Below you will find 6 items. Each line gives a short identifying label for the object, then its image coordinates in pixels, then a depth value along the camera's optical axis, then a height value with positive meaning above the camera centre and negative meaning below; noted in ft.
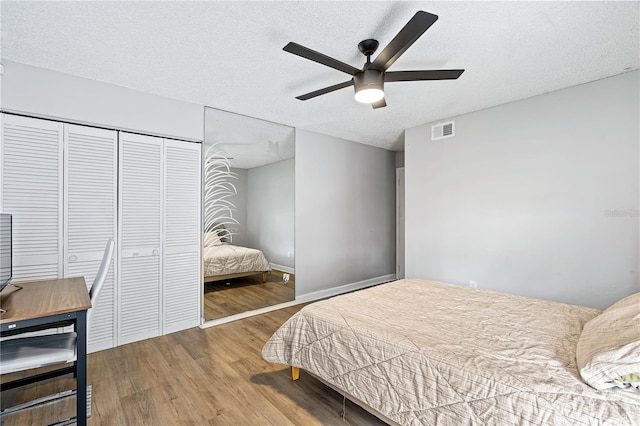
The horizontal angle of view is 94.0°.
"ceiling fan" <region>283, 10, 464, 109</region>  5.80 +3.28
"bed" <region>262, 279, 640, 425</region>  3.93 -2.34
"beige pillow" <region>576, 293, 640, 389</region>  3.88 -1.90
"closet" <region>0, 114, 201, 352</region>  8.25 +0.03
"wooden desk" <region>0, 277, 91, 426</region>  5.00 -1.66
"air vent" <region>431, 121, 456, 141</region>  12.67 +3.75
